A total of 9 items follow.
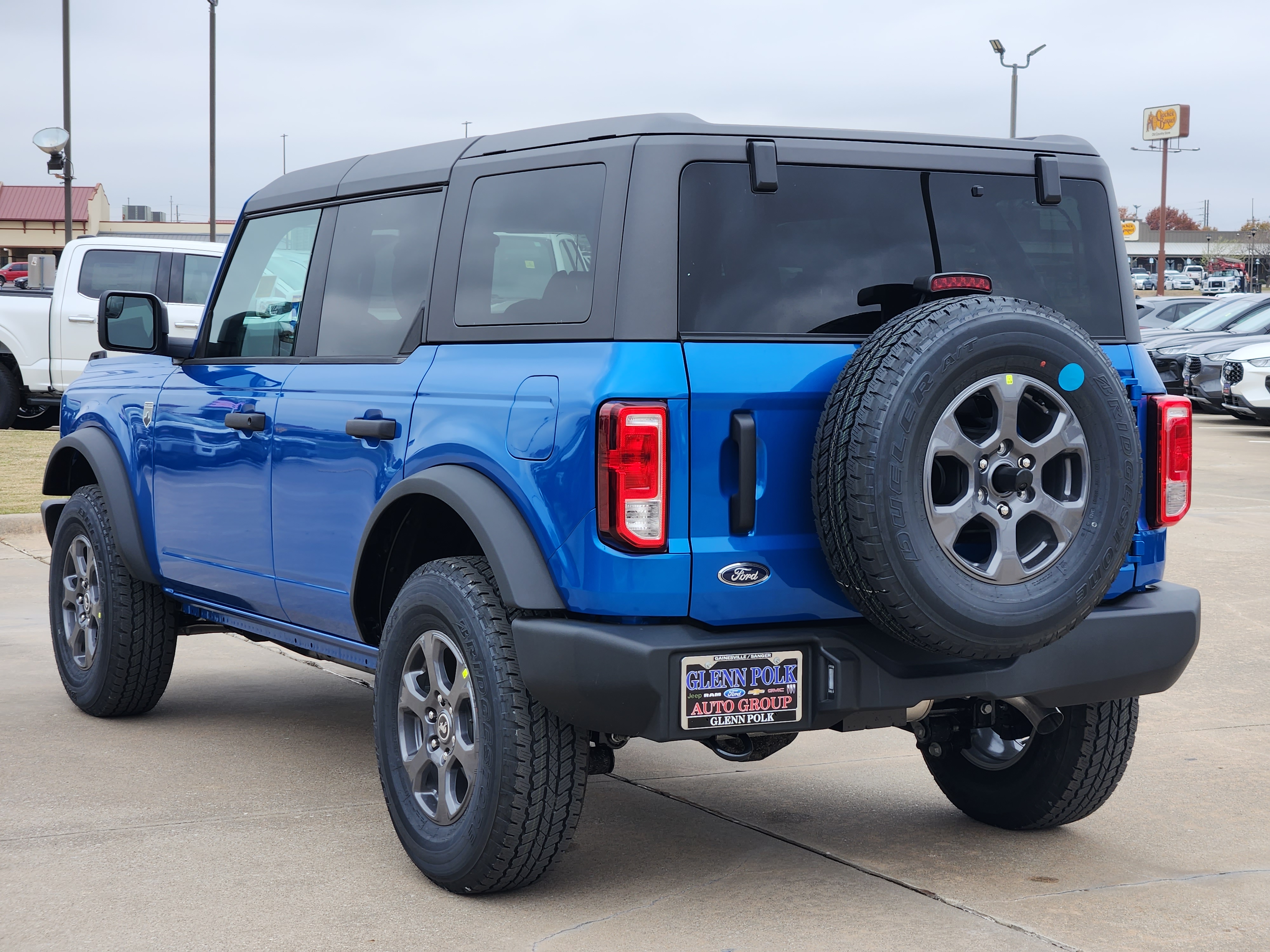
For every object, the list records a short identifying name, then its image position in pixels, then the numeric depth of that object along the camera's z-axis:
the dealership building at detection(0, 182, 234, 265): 85.25
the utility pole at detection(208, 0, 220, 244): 39.31
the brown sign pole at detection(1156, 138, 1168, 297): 57.50
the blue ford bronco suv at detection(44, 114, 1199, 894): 3.59
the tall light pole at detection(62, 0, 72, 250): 23.69
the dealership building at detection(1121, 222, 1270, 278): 114.12
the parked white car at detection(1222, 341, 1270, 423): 18.84
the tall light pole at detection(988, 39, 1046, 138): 39.59
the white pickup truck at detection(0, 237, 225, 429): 15.65
